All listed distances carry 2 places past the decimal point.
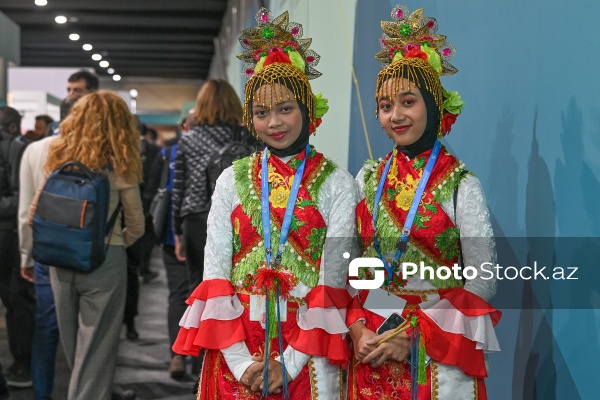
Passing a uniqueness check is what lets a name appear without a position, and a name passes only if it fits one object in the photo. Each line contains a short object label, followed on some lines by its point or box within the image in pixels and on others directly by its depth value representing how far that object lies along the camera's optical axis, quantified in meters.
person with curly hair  3.83
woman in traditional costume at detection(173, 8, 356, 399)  2.40
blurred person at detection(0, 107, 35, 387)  4.96
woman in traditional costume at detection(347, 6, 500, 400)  2.32
